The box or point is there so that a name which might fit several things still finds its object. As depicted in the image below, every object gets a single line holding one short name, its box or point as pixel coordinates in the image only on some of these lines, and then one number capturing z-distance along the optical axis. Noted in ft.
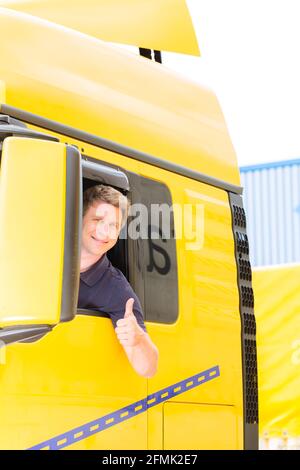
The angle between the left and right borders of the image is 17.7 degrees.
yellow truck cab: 8.71
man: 10.62
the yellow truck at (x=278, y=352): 19.45
